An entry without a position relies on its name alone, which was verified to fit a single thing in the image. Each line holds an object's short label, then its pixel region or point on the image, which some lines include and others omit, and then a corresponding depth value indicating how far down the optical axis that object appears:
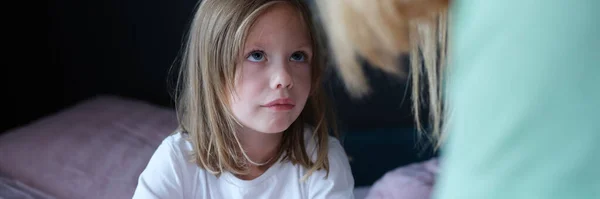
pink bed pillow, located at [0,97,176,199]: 1.89
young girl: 1.53
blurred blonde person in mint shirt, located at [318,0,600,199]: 0.91
